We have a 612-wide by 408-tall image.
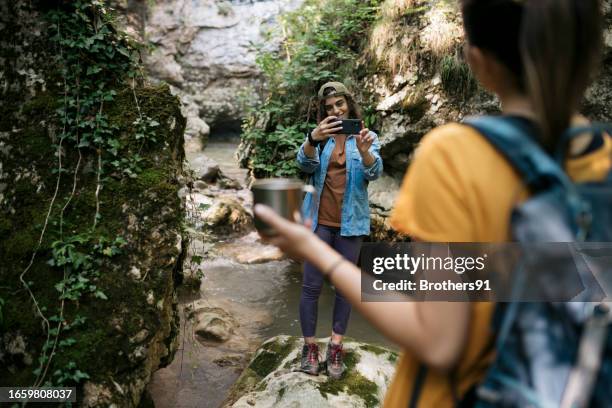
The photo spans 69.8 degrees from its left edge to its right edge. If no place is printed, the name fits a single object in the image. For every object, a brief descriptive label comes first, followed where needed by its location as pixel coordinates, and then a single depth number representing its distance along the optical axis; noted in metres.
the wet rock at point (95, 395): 2.41
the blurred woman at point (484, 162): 0.78
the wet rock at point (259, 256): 6.70
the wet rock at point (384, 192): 5.43
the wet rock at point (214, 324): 4.51
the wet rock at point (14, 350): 2.46
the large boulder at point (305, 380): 2.79
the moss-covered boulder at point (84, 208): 2.49
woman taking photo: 2.93
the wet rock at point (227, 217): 7.54
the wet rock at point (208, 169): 10.06
